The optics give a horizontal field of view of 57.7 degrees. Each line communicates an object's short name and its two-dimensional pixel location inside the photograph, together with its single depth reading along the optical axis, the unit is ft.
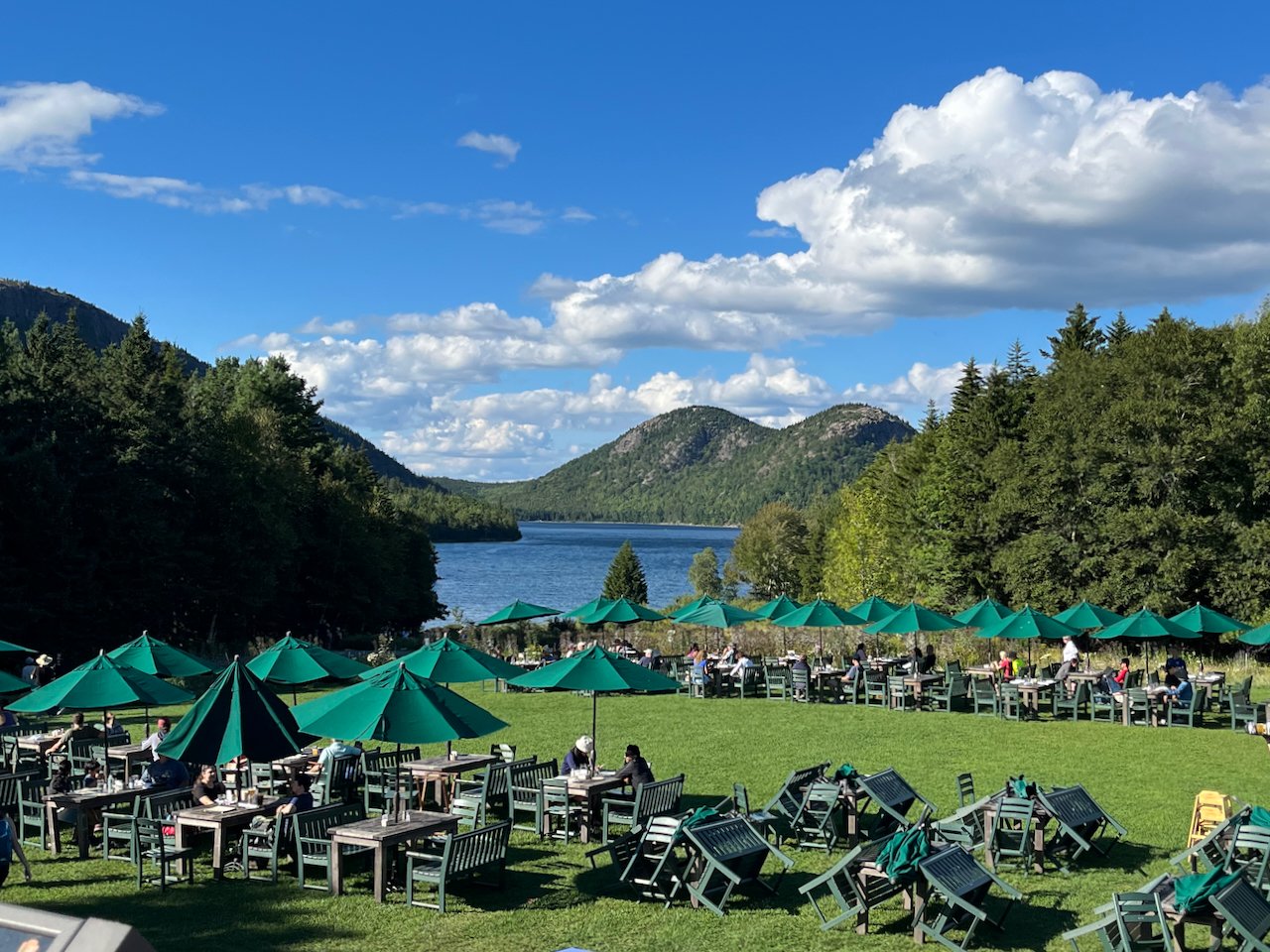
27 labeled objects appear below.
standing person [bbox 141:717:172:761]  52.99
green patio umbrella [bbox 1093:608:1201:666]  82.79
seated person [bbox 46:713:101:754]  57.77
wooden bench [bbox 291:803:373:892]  38.06
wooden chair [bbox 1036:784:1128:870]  39.52
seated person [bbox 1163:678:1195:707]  76.02
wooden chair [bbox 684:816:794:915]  35.40
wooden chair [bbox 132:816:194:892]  38.06
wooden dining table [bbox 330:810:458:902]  37.11
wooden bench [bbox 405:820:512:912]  35.63
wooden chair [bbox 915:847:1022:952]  31.37
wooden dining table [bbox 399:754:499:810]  51.37
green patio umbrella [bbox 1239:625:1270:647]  78.54
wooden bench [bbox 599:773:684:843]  41.86
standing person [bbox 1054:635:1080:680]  84.71
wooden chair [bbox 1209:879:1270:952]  28.30
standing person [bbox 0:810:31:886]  35.35
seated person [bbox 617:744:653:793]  46.98
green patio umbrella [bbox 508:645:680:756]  48.78
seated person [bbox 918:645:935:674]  98.73
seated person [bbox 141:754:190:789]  46.68
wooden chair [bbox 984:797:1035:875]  39.29
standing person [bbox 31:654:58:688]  80.39
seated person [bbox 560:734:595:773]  48.90
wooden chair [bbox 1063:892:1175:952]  29.30
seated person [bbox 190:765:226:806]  42.45
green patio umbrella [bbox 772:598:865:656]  93.30
